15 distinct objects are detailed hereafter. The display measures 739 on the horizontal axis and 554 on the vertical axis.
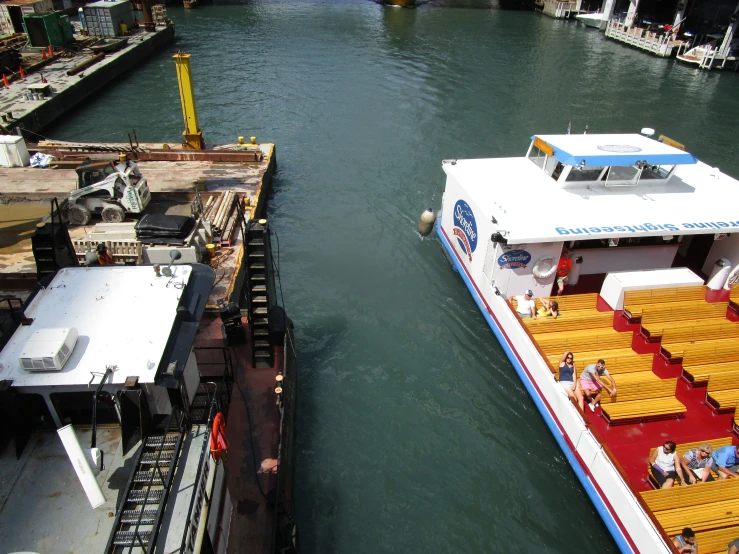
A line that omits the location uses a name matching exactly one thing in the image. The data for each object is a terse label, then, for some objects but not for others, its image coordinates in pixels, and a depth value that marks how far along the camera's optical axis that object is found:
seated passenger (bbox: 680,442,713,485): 11.06
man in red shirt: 16.12
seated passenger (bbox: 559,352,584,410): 12.94
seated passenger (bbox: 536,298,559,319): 15.36
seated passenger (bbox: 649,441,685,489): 10.99
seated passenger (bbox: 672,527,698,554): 9.56
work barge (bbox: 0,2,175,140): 31.44
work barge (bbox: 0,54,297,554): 7.39
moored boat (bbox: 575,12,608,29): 64.62
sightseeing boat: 11.27
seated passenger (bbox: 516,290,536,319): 15.38
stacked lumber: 18.88
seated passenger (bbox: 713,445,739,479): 11.36
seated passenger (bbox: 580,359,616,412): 12.83
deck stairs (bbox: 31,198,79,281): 10.99
